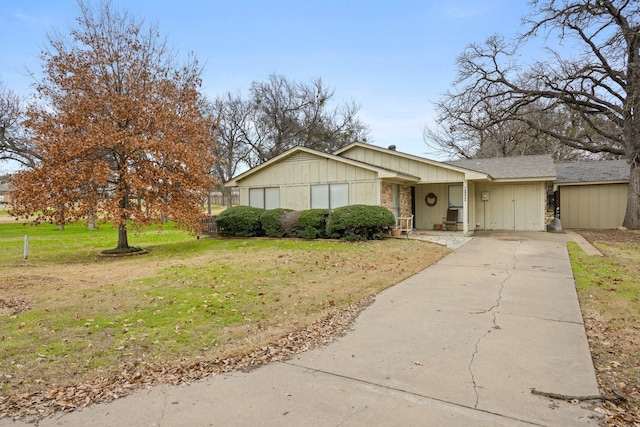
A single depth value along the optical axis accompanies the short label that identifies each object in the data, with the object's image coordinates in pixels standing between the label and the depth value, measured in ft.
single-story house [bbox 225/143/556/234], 50.24
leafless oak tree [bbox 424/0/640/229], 55.52
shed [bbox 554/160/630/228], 63.67
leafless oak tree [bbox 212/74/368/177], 113.80
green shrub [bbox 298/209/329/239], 46.65
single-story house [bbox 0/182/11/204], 208.29
